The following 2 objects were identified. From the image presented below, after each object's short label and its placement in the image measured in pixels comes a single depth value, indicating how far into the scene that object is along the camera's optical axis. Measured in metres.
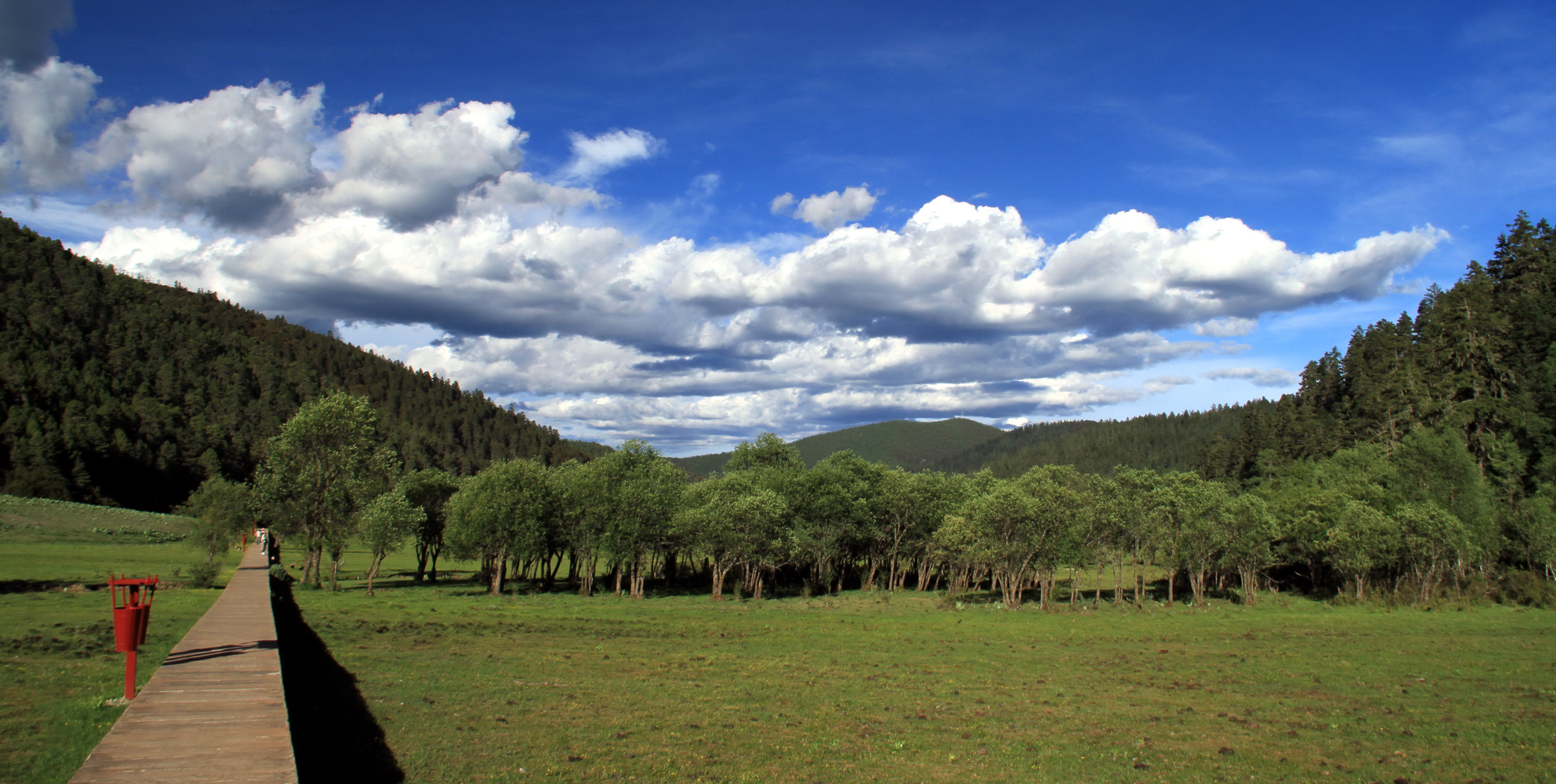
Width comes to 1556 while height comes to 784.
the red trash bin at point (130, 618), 16.70
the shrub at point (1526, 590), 64.50
